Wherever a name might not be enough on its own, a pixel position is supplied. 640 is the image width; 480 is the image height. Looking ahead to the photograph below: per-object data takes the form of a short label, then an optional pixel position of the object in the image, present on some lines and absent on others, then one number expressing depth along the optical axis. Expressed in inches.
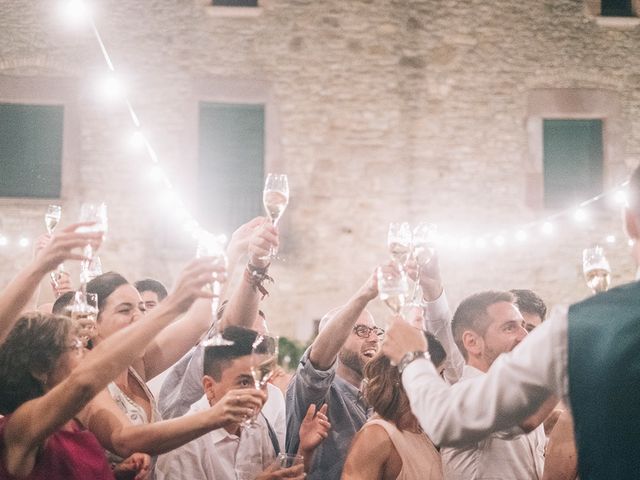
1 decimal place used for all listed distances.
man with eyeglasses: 117.3
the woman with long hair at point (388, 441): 105.1
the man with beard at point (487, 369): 113.7
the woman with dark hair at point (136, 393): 93.4
